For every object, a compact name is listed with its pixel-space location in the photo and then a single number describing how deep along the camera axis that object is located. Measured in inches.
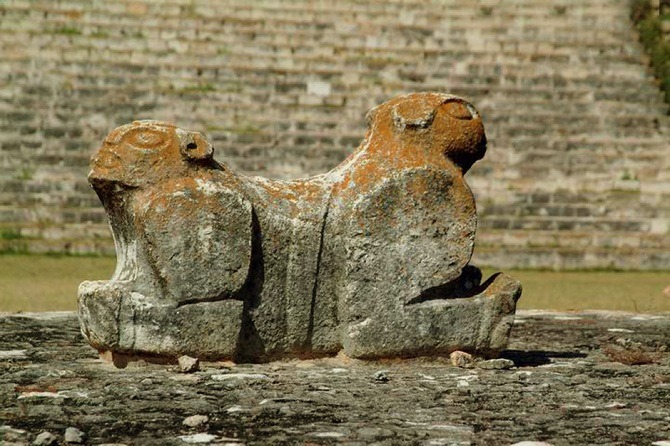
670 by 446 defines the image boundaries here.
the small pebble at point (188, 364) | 508.7
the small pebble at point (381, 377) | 504.4
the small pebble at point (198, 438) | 383.6
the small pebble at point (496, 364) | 545.6
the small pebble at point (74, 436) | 381.4
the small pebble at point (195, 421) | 406.0
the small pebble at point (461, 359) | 544.4
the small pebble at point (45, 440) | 375.2
